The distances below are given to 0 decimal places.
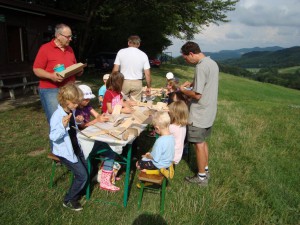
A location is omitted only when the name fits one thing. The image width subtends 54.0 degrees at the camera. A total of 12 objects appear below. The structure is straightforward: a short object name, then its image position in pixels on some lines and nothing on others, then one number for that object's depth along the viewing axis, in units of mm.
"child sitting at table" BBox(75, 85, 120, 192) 3740
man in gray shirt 3816
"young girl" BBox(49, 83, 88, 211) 3068
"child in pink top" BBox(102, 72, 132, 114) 4367
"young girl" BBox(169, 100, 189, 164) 3865
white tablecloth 3174
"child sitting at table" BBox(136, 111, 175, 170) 3393
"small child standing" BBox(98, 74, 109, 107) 6195
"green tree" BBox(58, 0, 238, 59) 19141
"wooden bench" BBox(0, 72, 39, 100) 9953
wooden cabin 11226
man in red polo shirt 3905
